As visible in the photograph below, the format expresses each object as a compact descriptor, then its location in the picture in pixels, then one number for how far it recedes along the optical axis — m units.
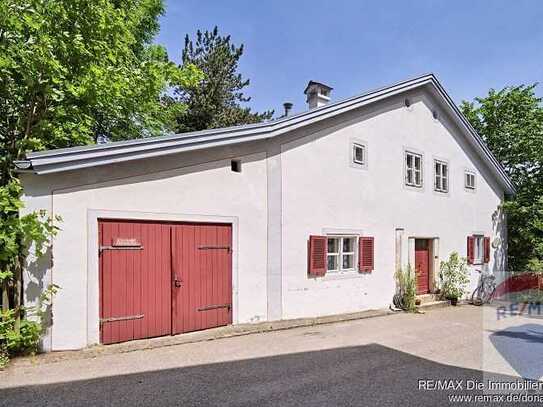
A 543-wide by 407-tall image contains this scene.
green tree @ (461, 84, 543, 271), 15.75
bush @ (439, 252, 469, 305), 12.74
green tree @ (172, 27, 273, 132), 20.89
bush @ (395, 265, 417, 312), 11.18
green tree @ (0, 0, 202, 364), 5.80
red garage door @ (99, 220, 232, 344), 6.61
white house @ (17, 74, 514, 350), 6.33
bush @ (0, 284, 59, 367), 5.58
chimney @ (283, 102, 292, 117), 12.28
